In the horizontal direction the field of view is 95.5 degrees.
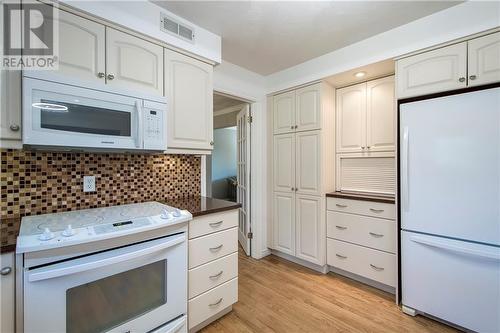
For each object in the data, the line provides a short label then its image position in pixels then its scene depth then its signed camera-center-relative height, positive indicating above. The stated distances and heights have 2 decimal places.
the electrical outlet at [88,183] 1.63 -0.13
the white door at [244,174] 3.07 -0.12
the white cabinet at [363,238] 2.15 -0.75
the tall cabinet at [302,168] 2.59 -0.03
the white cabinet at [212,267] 1.62 -0.78
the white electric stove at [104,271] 1.01 -0.55
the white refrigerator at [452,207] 1.55 -0.32
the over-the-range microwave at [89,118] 1.19 +0.29
